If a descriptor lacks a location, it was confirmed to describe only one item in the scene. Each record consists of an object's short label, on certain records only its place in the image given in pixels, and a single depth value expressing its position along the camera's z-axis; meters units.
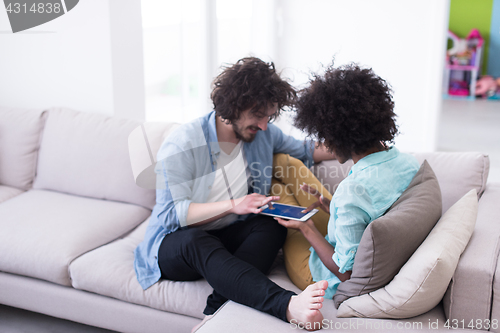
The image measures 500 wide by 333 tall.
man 1.44
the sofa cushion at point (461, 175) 1.67
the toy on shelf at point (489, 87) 7.75
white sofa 1.23
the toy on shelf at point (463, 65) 7.71
